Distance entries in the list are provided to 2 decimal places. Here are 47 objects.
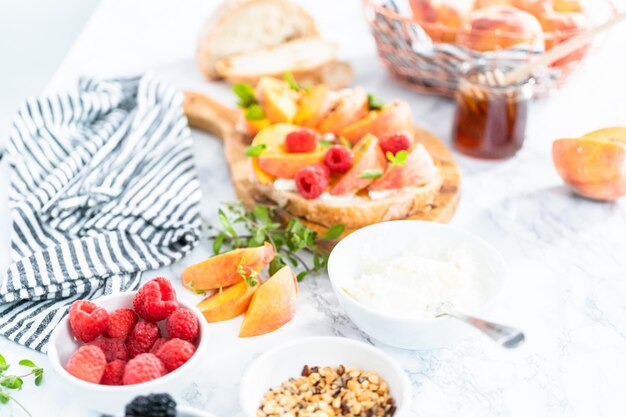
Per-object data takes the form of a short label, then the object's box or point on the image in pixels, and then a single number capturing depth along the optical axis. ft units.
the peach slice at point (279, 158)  3.03
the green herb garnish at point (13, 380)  2.44
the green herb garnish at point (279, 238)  2.88
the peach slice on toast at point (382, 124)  3.21
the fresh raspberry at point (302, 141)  3.07
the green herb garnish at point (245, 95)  3.40
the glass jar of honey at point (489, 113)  3.27
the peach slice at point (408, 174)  2.96
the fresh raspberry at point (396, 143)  3.01
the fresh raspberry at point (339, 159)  2.98
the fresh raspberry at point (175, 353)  2.37
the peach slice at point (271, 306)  2.66
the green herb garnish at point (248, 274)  2.69
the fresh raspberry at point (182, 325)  2.44
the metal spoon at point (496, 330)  2.33
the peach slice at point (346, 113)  3.27
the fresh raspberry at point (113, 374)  2.36
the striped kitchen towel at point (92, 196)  2.75
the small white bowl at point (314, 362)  2.36
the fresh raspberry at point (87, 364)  2.33
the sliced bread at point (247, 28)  3.83
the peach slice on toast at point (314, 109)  3.31
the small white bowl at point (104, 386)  2.30
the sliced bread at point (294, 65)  3.77
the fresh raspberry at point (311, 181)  2.93
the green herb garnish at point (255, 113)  3.36
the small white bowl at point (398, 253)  2.47
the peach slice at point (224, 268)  2.73
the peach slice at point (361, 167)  2.96
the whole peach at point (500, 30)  3.39
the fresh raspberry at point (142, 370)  2.32
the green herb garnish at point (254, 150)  3.05
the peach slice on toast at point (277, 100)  3.31
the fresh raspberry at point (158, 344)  2.43
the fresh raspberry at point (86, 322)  2.44
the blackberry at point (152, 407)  2.18
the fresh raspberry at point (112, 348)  2.42
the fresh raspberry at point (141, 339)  2.44
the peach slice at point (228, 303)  2.69
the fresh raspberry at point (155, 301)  2.47
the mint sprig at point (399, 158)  2.94
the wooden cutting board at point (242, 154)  3.05
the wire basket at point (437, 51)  3.39
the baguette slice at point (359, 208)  2.95
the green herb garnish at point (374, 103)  3.33
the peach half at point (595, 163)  3.00
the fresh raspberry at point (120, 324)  2.46
